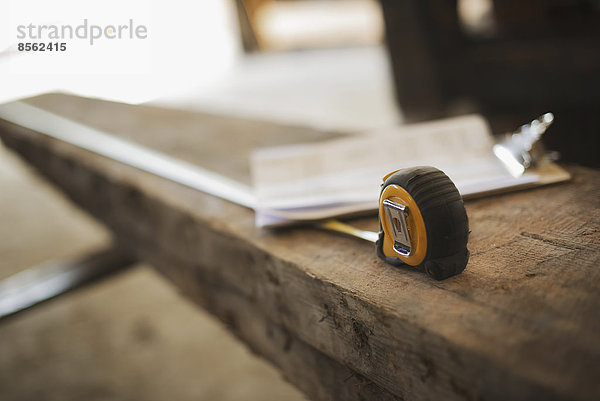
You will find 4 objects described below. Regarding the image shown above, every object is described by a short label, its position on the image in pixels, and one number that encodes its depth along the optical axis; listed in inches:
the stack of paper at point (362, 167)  25.8
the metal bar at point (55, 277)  61.9
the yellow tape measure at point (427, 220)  17.6
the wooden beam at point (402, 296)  14.5
